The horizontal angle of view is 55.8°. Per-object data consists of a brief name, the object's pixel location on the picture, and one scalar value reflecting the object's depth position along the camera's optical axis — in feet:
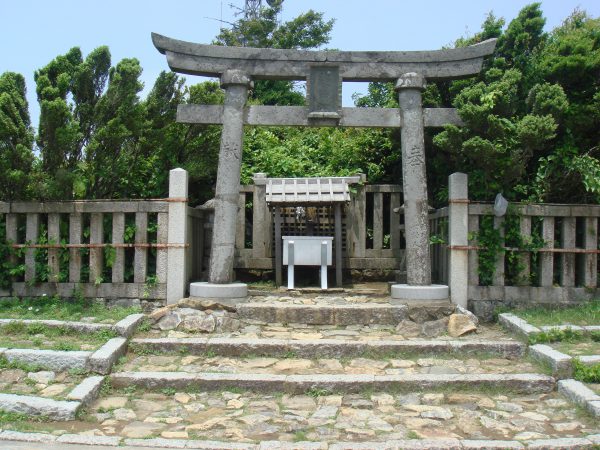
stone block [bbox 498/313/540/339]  23.31
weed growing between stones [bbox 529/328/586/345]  22.80
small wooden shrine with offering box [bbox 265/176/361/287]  32.17
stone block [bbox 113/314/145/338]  23.29
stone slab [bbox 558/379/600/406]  17.84
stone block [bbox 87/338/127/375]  20.11
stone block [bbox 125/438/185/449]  15.26
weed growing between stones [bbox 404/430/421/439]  16.06
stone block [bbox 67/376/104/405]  17.89
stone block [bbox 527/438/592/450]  15.12
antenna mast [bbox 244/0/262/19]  106.50
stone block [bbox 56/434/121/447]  15.29
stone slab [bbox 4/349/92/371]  20.27
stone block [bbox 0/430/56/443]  15.35
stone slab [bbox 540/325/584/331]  23.16
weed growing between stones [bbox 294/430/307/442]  15.94
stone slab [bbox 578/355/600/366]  20.09
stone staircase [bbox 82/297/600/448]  16.51
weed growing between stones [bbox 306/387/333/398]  19.49
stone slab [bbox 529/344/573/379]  19.99
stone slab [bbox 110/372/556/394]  19.67
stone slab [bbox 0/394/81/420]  17.07
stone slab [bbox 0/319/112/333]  23.56
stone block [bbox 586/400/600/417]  16.90
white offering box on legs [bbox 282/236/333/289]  31.04
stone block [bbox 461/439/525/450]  15.12
